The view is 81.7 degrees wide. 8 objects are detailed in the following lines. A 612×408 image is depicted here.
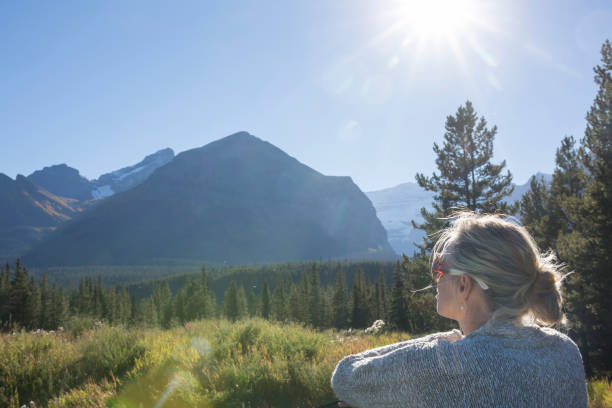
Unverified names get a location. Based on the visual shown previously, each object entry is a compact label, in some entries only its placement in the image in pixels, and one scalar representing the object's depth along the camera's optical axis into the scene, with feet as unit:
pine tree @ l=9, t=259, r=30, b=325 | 141.28
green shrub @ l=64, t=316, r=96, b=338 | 38.62
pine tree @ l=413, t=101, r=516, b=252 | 60.34
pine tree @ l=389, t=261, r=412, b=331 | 134.82
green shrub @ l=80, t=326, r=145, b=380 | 23.34
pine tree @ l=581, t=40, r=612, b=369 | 41.81
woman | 4.89
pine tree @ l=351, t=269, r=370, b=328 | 195.42
